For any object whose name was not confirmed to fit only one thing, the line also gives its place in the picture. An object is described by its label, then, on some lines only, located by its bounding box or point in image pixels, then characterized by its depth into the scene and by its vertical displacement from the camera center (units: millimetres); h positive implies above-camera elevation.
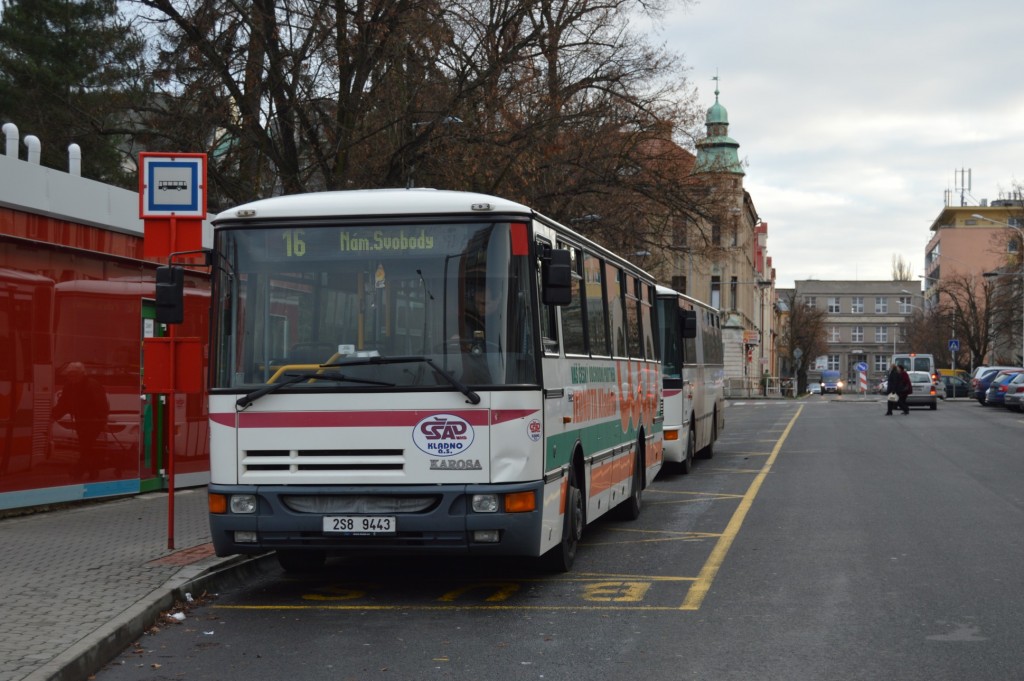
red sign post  11305 +1279
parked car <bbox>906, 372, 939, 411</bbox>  52469 -378
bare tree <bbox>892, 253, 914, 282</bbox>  174250 +13626
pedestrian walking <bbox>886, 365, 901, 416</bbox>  46984 -189
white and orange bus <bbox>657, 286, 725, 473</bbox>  20281 +38
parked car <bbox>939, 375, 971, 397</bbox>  82000 -351
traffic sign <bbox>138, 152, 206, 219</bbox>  11547 +1615
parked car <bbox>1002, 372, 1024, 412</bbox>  49000 -489
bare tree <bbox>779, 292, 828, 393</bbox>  111312 +3994
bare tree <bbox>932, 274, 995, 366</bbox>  89188 +4151
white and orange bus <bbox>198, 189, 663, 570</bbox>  9203 +26
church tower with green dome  29578 +5055
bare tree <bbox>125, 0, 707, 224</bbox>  20109 +4442
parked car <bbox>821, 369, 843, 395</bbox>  114094 -174
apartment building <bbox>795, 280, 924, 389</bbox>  166375 +7638
